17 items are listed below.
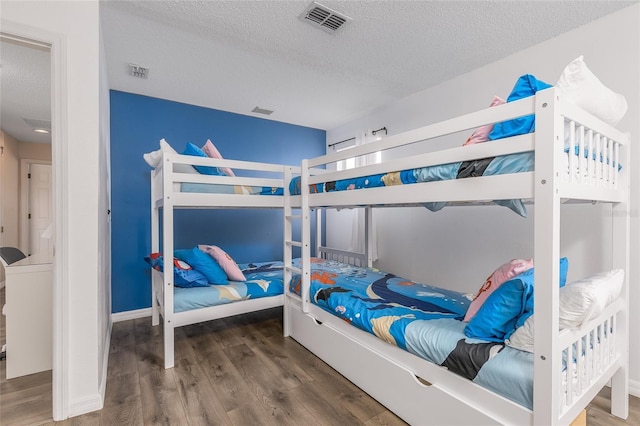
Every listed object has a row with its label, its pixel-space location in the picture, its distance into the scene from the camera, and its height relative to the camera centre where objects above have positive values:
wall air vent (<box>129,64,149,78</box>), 2.66 +1.26
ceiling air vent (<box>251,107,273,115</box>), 3.74 +1.25
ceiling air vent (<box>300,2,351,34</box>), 1.91 +1.28
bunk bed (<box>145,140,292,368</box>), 2.20 +0.05
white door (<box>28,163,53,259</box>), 3.36 +0.03
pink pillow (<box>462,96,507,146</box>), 1.35 +0.35
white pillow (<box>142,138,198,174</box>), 2.33 +0.34
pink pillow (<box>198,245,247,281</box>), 2.70 -0.47
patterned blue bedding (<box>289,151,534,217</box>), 1.18 +0.18
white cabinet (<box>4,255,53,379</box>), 2.03 -0.74
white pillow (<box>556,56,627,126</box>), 1.21 +0.50
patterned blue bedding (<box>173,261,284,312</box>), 2.31 -0.67
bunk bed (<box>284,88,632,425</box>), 1.07 -0.27
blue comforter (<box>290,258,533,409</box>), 1.21 -0.63
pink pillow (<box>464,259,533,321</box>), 1.48 -0.35
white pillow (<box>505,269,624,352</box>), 1.17 -0.38
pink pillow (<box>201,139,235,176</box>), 2.53 +0.49
